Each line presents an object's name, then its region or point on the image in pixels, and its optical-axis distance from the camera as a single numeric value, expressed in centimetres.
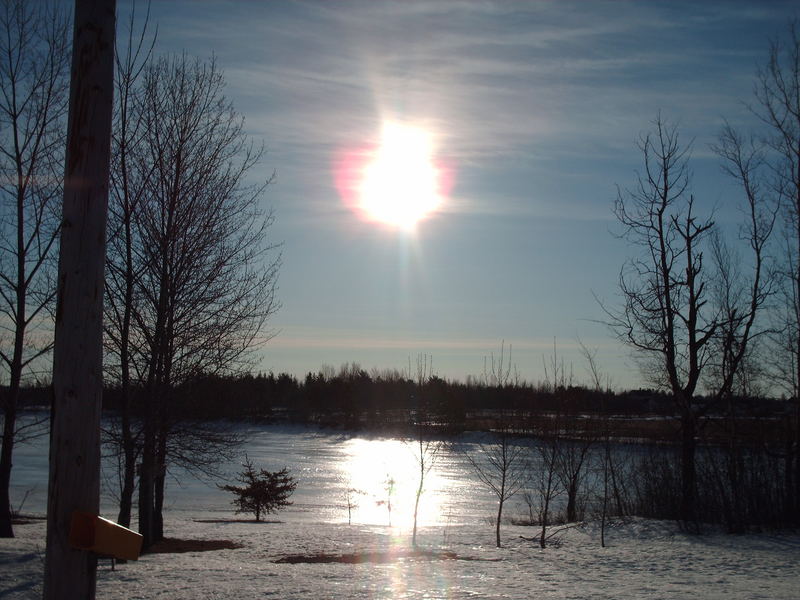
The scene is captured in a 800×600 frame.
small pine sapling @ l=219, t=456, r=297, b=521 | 2428
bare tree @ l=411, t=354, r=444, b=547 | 1885
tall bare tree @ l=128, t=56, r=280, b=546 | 1250
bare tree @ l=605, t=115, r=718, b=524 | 1791
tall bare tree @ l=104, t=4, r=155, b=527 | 1165
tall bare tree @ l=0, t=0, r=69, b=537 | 1348
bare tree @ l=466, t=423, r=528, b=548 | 1518
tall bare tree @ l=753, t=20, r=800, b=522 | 1664
